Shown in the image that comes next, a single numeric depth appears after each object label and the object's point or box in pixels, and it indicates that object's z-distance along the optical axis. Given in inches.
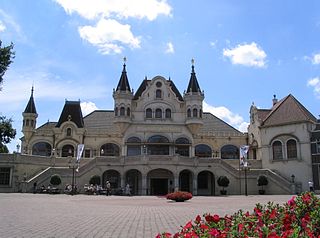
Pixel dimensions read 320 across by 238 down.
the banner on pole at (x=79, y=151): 1817.2
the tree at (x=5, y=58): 1389.0
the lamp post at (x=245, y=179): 1924.7
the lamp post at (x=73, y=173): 1739.4
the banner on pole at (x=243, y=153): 1852.9
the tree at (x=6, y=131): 1494.8
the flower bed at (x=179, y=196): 1168.2
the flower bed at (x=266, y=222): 179.8
